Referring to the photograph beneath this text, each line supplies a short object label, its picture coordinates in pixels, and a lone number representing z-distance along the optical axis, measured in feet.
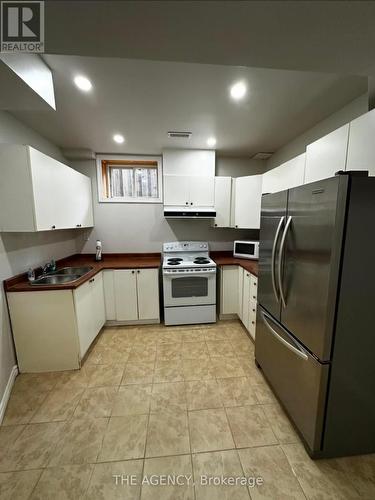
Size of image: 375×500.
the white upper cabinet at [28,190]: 5.56
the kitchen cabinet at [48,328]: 6.26
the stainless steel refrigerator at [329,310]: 3.56
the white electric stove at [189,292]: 9.04
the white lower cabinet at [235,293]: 8.71
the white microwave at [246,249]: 9.77
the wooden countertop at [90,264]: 6.18
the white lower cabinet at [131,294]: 9.05
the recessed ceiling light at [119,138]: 8.17
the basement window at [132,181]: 10.52
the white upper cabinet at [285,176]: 6.38
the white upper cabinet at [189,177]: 9.39
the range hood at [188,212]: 9.27
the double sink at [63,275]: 7.32
